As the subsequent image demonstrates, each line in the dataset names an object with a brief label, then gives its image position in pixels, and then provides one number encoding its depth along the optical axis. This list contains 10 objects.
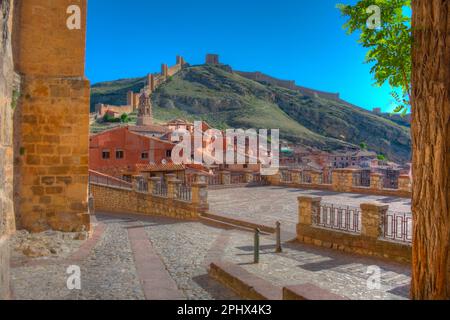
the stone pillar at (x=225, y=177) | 23.11
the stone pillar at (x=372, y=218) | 8.93
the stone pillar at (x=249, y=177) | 24.12
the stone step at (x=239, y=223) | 11.63
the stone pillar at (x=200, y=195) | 15.01
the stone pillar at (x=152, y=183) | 18.64
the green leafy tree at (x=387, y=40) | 6.10
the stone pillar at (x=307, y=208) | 10.42
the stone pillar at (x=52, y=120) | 9.69
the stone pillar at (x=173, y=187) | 16.70
